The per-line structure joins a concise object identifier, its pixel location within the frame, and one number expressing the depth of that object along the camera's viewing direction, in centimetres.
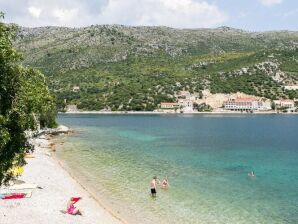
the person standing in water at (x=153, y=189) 4286
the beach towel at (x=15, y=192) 3716
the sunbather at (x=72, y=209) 3309
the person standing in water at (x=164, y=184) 4650
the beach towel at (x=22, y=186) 3978
